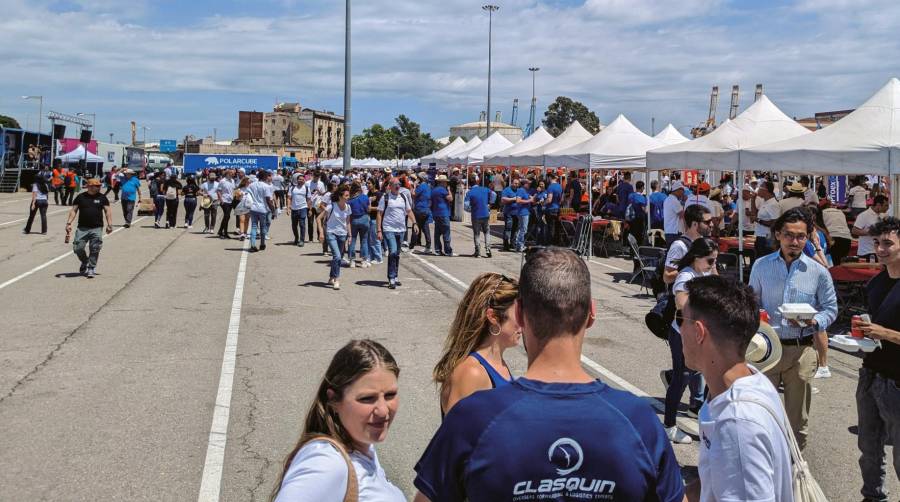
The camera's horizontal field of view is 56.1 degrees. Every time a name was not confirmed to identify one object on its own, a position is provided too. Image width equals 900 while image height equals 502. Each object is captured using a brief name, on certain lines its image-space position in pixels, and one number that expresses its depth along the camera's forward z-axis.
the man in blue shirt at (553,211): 21.25
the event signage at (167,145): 145.62
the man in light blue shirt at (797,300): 5.38
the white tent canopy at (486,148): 34.25
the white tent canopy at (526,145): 28.64
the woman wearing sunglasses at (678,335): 6.16
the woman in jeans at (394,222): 14.24
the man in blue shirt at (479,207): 18.70
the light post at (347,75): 29.36
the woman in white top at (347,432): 2.33
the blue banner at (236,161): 70.25
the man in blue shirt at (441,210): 18.59
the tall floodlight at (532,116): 119.30
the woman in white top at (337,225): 14.02
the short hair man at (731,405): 2.57
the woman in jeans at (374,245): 18.06
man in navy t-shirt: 2.10
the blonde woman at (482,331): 3.49
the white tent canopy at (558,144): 23.73
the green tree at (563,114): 150.50
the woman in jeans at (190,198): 25.06
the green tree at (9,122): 117.62
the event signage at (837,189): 24.31
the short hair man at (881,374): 4.72
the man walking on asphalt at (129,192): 24.67
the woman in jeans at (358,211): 15.62
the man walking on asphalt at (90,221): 14.40
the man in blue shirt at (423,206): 19.70
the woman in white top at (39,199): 22.31
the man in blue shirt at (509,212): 20.16
